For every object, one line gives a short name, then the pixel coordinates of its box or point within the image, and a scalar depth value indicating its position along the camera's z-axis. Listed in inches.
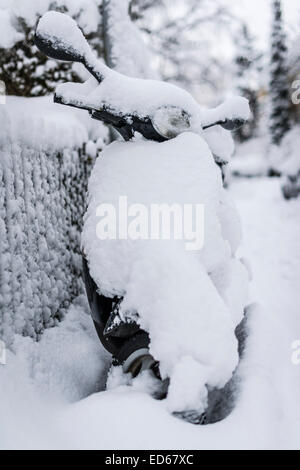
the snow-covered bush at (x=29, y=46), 116.3
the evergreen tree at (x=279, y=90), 804.6
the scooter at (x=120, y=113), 66.3
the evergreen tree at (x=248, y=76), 1184.8
